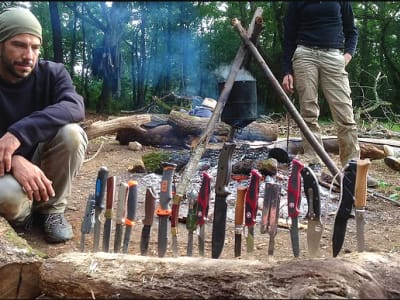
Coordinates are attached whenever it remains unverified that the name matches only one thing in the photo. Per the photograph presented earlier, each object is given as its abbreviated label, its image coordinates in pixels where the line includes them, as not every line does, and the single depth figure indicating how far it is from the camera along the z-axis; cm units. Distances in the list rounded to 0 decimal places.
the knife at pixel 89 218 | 217
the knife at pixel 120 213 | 202
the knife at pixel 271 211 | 194
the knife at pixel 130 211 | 202
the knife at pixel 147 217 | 201
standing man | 408
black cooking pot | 455
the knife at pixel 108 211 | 206
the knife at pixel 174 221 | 211
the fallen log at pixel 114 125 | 637
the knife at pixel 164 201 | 202
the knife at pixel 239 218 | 200
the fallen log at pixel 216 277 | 153
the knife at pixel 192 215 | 209
